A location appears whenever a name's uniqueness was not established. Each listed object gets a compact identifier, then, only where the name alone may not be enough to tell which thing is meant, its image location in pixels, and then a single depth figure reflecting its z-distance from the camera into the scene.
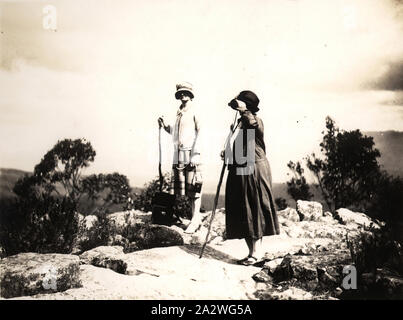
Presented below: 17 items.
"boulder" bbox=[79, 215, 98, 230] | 6.67
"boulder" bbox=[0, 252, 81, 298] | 5.40
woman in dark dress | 5.62
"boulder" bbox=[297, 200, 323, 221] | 7.19
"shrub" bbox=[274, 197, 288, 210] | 7.33
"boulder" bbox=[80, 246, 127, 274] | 5.57
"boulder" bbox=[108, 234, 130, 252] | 6.47
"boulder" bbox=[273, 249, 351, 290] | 5.29
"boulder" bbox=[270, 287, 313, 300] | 5.18
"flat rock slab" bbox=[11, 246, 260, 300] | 5.25
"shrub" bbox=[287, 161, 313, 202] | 6.77
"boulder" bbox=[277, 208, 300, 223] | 7.16
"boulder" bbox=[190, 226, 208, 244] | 6.37
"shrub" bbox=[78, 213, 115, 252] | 6.47
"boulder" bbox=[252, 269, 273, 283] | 5.36
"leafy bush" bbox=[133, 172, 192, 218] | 7.27
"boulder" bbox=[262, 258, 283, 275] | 5.47
